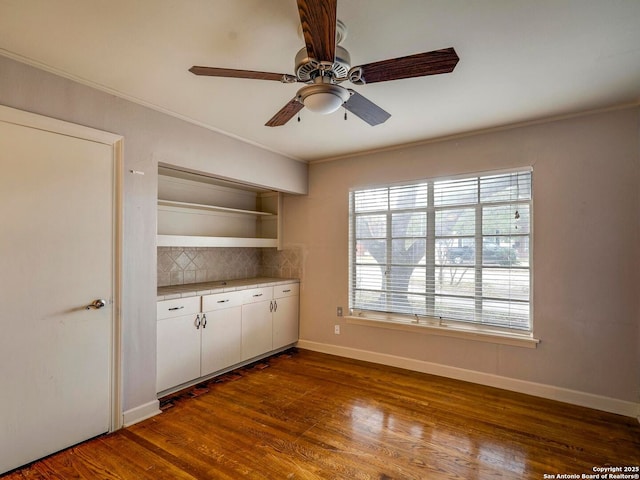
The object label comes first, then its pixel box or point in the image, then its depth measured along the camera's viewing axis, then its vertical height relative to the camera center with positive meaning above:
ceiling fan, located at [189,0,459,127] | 1.48 +0.85
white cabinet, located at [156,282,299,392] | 2.99 -0.94
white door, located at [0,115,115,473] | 2.02 -0.32
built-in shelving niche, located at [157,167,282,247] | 3.70 +0.38
